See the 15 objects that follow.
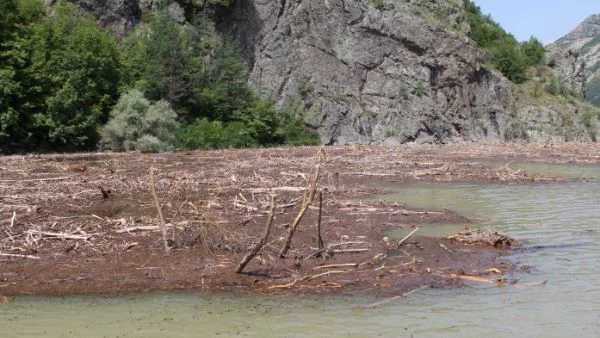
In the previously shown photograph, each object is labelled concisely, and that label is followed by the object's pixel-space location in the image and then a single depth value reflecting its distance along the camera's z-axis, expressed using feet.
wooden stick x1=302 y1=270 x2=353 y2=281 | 28.30
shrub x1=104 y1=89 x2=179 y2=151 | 132.96
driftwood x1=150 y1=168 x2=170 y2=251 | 32.63
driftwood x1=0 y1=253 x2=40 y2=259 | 32.04
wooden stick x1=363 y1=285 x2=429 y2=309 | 24.71
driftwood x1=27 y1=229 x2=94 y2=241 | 34.78
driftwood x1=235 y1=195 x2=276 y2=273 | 27.30
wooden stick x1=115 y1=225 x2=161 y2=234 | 36.60
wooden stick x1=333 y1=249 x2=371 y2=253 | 33.22
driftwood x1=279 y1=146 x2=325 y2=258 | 28.15
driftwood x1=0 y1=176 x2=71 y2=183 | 59.27
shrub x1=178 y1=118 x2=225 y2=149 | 151.23
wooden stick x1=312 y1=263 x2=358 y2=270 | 29.88
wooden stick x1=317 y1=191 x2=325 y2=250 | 31.72
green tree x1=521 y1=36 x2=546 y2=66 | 320.91
